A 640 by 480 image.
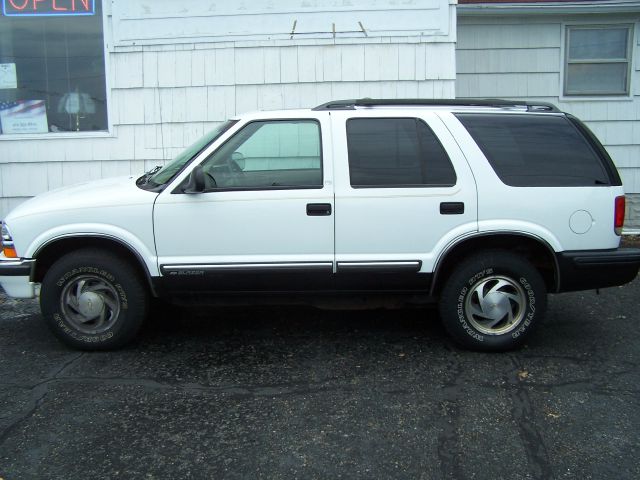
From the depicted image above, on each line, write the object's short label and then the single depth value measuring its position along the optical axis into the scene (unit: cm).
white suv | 461
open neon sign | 781
